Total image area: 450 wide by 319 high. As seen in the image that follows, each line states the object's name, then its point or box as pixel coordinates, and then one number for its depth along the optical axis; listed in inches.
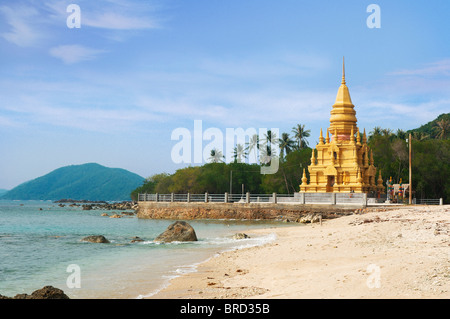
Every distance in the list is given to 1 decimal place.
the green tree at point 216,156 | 3880.4
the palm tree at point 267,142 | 3228.3
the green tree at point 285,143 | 3260.3
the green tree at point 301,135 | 3339.1
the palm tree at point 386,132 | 3201.3
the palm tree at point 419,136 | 3078.7
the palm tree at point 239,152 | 3580.2
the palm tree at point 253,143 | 3385.8
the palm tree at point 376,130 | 3430.1
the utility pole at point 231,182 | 2817.4
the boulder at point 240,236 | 1000.6
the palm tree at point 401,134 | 3169.3
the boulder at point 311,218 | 1448.3
